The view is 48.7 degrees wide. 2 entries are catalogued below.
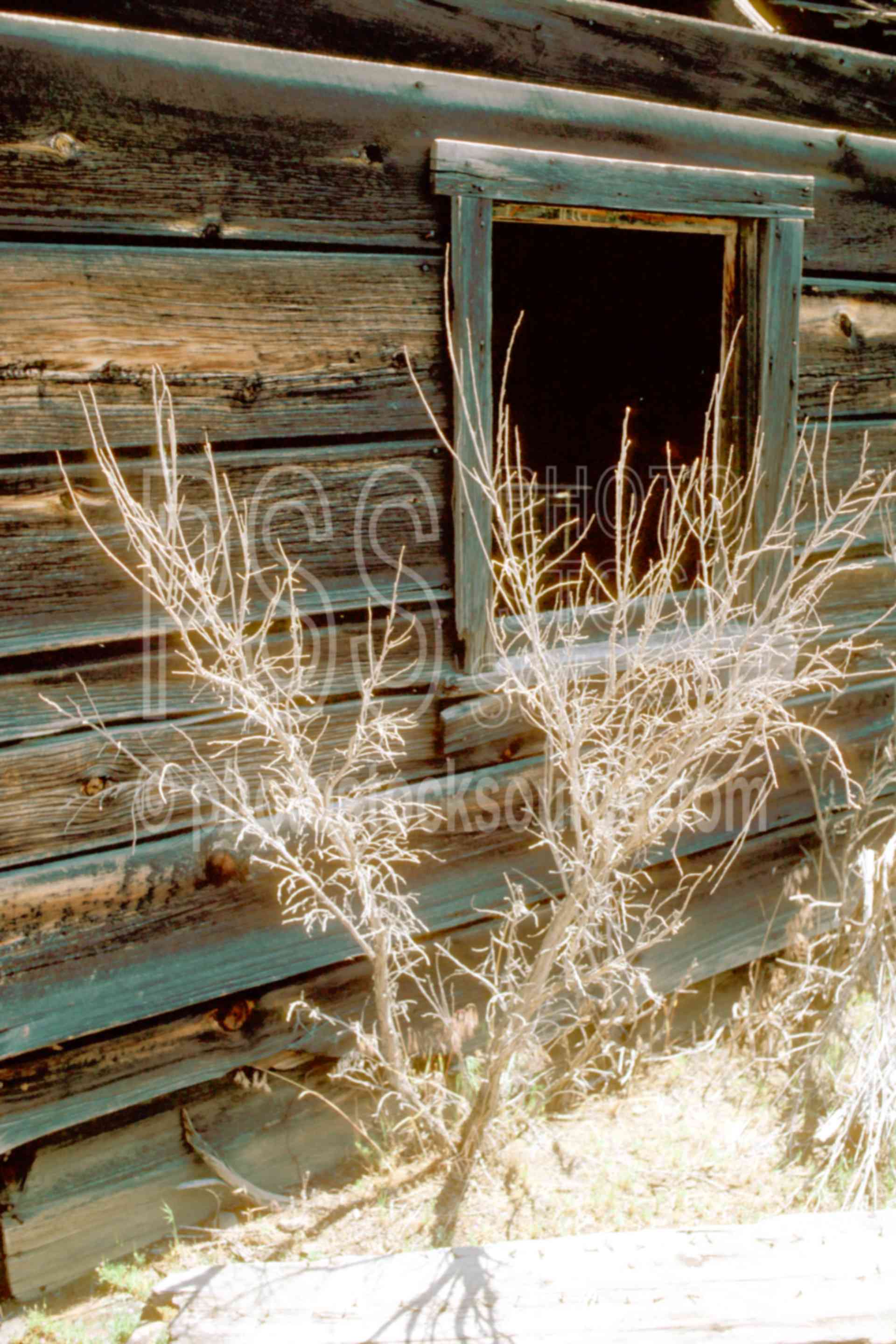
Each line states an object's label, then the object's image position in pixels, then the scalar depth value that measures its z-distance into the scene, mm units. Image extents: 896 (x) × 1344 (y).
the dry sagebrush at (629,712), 2119
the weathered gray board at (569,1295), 1938
